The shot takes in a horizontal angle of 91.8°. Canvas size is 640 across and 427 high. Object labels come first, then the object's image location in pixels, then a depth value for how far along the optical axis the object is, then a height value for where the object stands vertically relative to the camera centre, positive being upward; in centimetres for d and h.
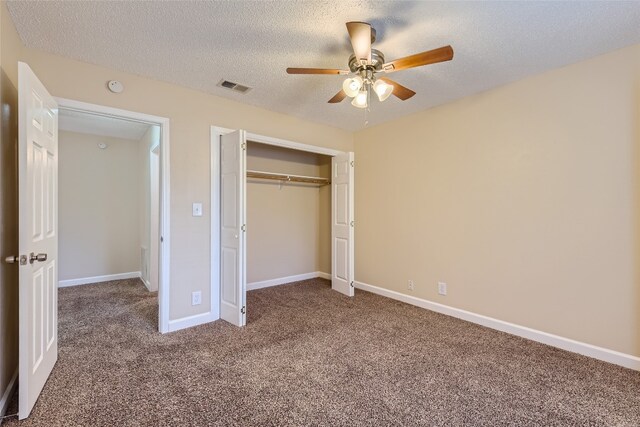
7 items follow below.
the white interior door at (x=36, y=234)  169 -11
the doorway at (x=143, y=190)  288 +35
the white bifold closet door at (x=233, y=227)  311 -13
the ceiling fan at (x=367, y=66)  181 +98
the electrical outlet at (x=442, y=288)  352 -85
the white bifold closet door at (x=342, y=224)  427 -13
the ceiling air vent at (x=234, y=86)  301 +129
